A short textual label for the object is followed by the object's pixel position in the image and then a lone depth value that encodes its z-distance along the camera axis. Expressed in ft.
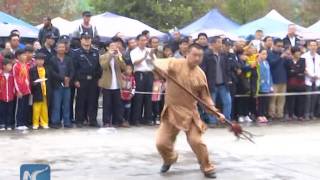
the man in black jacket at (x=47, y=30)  50.90
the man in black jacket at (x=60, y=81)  44.80
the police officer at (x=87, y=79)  45.78
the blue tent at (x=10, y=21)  78.52
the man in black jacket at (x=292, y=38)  56.44
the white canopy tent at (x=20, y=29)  68.42
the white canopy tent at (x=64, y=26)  82.44
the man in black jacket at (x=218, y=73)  47.60
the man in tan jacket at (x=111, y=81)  45.44
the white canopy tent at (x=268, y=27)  88.12
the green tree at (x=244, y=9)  135.11
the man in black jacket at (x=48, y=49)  45.27
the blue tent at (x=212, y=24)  89.66
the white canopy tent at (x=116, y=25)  78.89
